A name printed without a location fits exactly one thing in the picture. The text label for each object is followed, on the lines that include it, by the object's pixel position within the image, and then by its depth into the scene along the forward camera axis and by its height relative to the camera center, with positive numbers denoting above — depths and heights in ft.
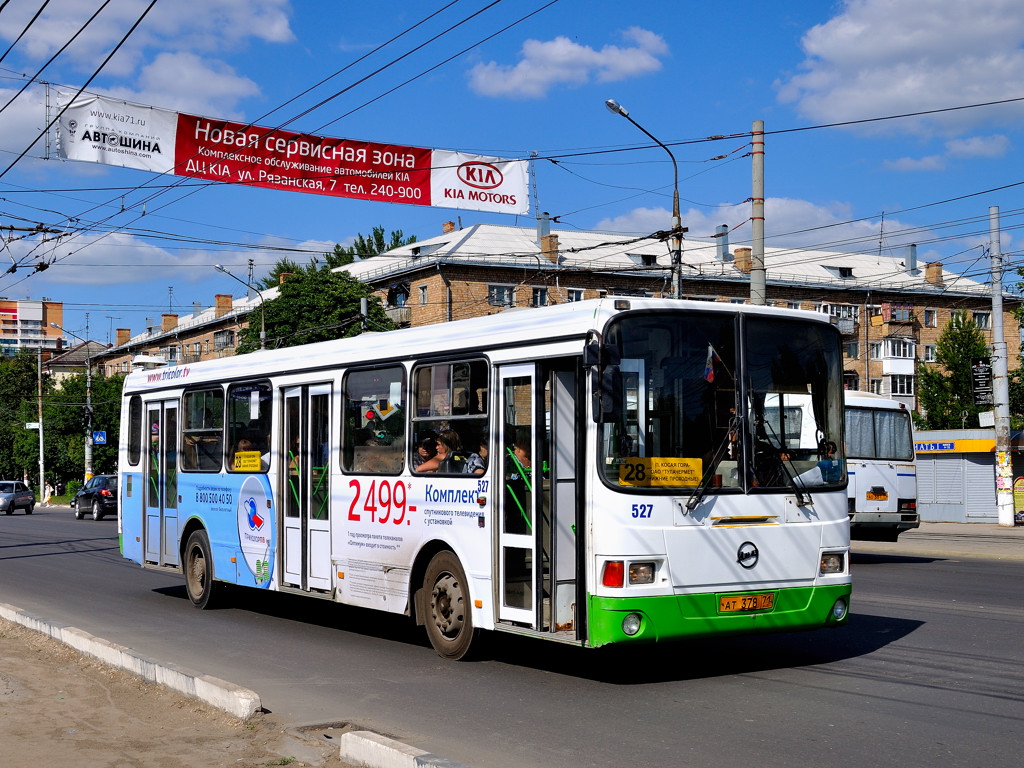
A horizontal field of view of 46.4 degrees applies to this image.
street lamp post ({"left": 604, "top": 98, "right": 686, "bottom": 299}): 82.28 +15.09
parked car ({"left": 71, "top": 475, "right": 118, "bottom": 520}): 152.87 -6.93
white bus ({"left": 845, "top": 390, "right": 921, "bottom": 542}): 72.59 -1.99
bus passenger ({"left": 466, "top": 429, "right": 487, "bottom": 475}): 32.32 -0.56
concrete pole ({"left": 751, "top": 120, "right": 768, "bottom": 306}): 66.90 +12.42
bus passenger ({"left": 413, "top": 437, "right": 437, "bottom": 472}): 34.71 -0.32
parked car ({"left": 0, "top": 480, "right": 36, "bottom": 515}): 187.73 -8.19
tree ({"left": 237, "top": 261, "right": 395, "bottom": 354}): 191.73 +22.17
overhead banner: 54.85 +13.85
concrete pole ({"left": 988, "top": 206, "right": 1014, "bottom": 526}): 104.06 +3.18
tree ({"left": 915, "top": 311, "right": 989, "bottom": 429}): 184.65 +8.27
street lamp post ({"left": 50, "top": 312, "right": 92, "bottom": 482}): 201.26 +1.86
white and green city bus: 28.37 -1.00
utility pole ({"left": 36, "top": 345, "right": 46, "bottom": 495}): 234.99 -3.63
